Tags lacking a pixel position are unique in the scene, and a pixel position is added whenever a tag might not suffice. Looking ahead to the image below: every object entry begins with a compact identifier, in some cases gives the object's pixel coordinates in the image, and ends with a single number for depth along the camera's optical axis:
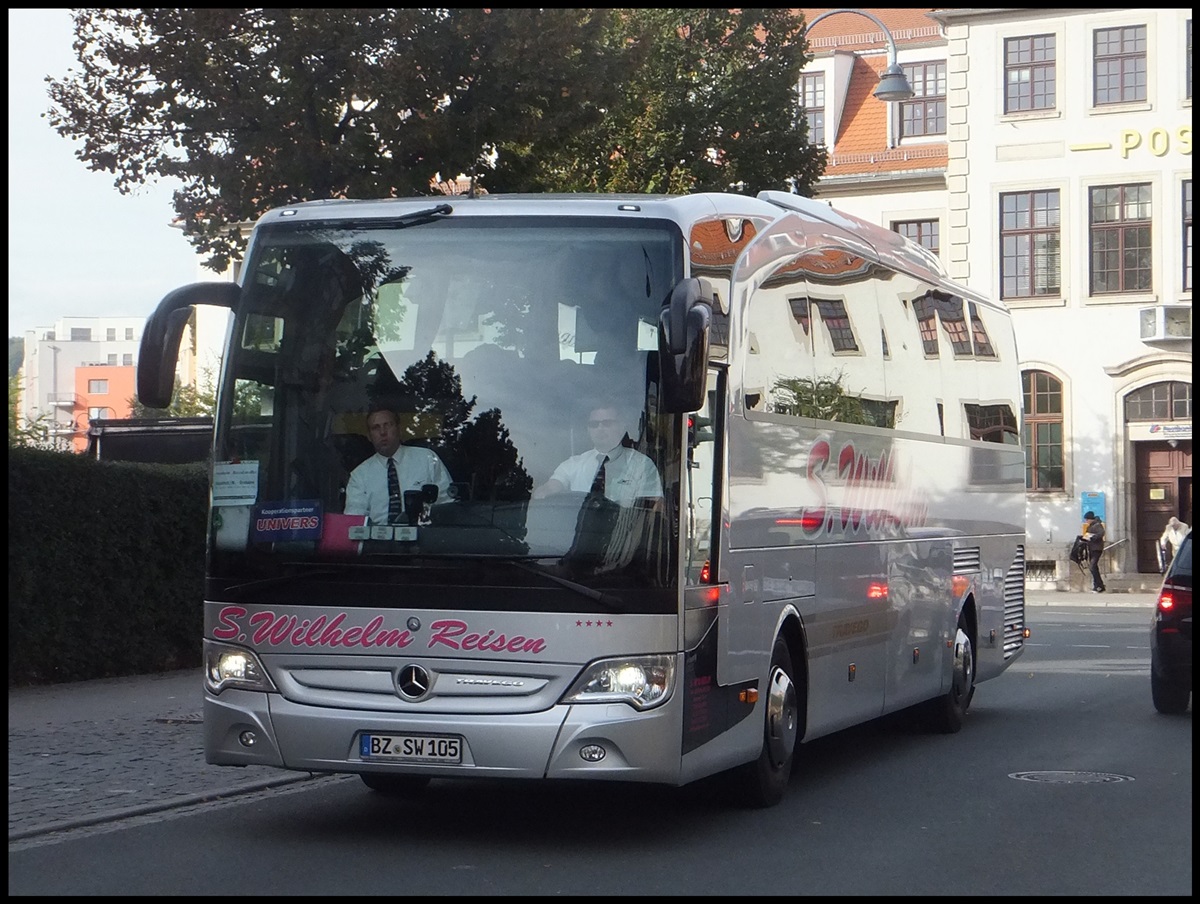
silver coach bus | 8.93
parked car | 15.66
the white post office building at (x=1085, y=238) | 44.19
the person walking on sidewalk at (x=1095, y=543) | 41.88
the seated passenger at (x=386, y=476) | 9.11
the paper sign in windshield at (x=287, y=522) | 9.23
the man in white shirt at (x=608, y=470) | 8.97
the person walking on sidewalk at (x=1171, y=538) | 38.50
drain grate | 11.71
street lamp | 32.50
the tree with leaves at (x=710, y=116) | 26.97
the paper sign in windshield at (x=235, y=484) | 9.36
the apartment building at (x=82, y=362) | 143.62
